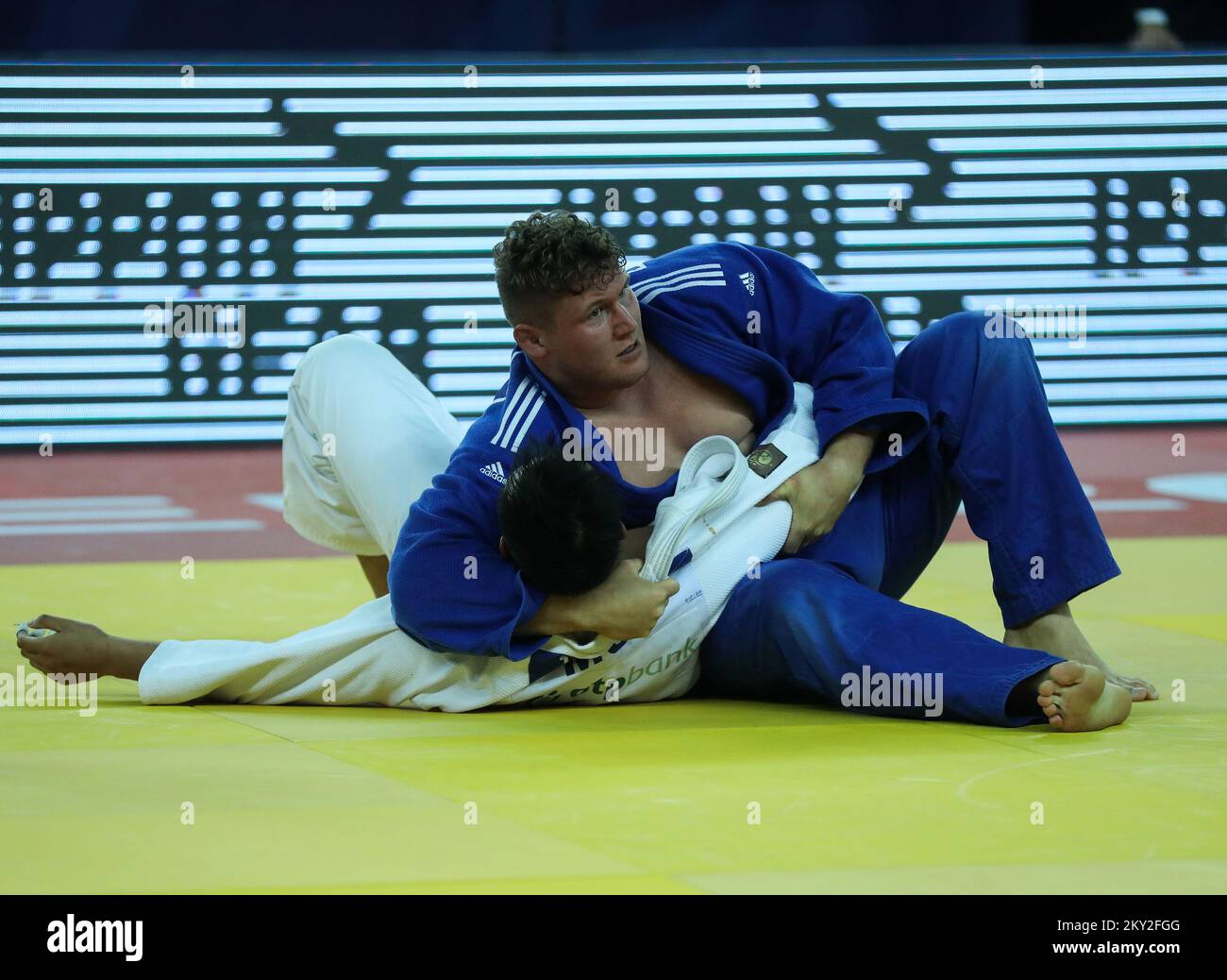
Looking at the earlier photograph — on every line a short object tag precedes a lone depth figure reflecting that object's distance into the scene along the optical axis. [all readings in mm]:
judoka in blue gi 5906
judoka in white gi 6262
